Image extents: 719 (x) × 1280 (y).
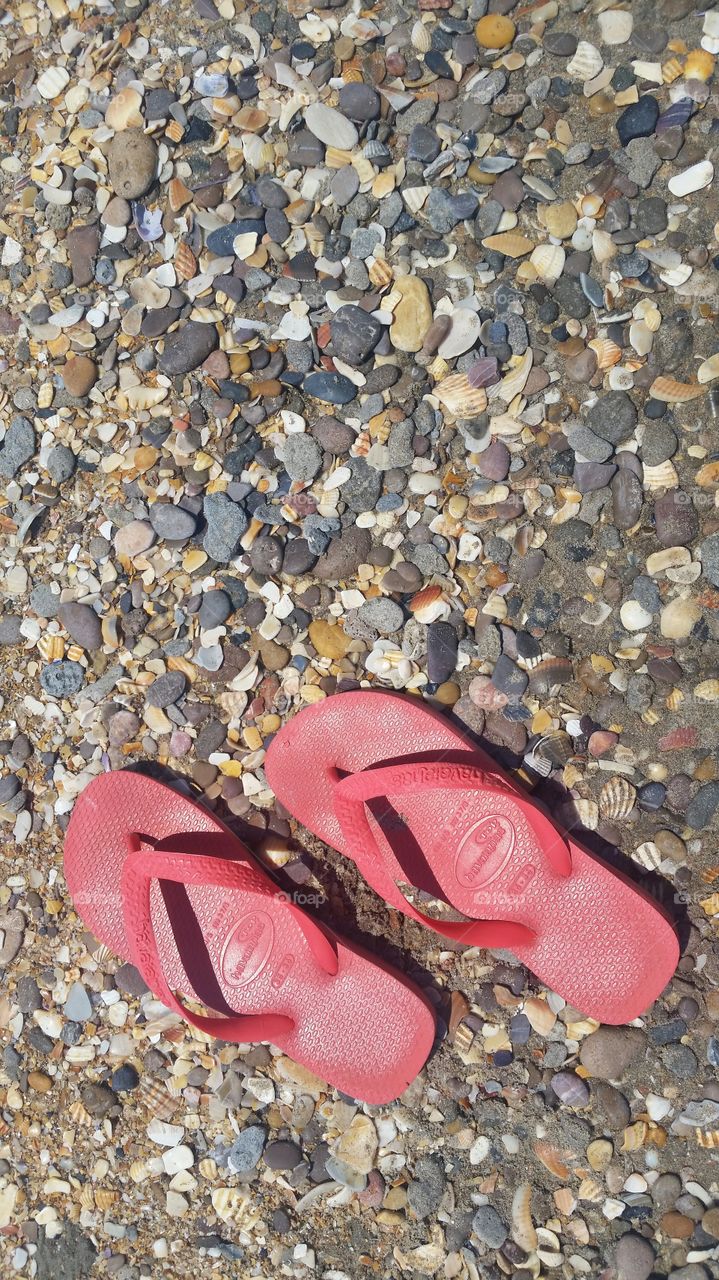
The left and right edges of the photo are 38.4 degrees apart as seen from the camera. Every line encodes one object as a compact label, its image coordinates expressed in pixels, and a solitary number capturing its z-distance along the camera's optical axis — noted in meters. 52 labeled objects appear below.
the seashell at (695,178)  0.56
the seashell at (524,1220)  0.55
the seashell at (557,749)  0.57
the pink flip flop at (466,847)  0.54
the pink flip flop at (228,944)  0.56
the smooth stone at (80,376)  0.61
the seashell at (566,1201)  0.55
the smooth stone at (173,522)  0.59
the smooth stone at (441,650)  0.57
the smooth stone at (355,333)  0.58
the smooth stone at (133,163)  0.60
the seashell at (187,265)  0.60
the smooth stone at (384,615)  0.58
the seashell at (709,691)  0.56
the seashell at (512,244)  0.58
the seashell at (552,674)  0.57
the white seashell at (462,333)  0.58
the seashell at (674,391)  0.56
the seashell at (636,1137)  0.55
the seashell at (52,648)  0.61
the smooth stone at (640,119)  0.56
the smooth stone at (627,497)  0.56
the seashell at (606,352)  0.57
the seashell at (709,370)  0.56
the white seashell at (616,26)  0.57
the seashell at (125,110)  0.60
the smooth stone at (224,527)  0.59
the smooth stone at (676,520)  0.56
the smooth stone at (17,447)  0.62
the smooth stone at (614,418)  0.56
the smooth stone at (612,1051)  0.55
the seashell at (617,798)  0.56
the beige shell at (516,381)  0.57
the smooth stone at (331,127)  0.59
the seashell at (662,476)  0.56
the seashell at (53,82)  0.62
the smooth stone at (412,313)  0.58
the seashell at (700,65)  0.56
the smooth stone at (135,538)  0.60
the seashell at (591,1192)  0.55
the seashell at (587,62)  0.57
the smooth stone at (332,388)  0.59
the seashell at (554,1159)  0.55
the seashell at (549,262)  0.57
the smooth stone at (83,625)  0.60
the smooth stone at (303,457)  0.59
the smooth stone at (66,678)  0.61
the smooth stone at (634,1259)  0.53
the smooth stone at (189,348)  0.59
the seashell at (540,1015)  0.56
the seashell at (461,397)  0.58
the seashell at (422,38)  0.58
